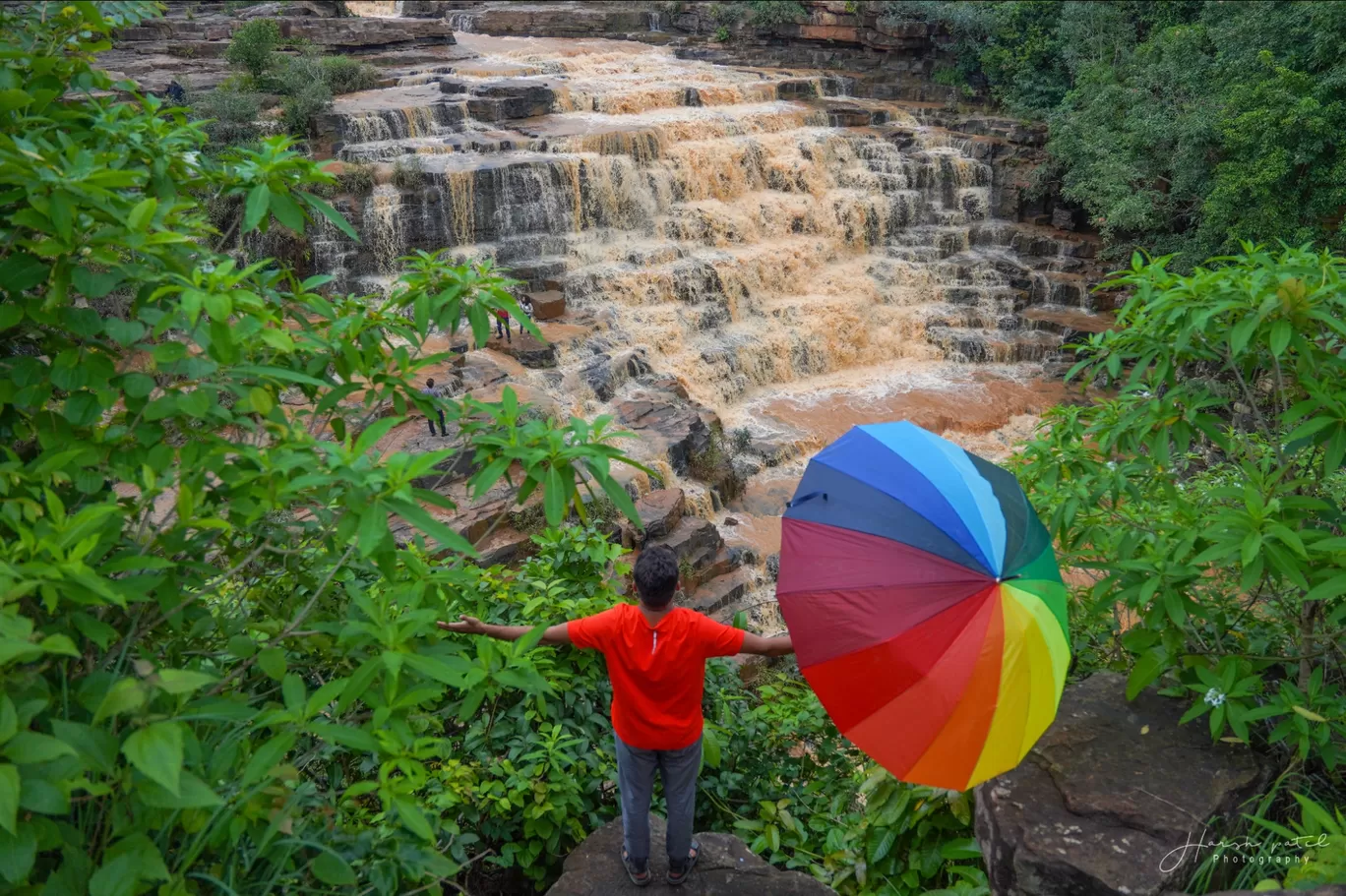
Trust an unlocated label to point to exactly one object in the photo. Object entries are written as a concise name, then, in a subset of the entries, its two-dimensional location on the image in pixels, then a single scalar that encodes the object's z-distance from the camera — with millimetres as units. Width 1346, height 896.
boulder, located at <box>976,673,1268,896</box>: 2678
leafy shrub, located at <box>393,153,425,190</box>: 13586
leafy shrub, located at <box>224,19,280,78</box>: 15938
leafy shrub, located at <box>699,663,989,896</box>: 3127
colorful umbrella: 2432
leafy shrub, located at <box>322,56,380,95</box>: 16828
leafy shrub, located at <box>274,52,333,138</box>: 14734
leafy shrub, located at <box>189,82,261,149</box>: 14055
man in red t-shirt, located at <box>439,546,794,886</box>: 2693
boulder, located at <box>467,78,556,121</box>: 15812
